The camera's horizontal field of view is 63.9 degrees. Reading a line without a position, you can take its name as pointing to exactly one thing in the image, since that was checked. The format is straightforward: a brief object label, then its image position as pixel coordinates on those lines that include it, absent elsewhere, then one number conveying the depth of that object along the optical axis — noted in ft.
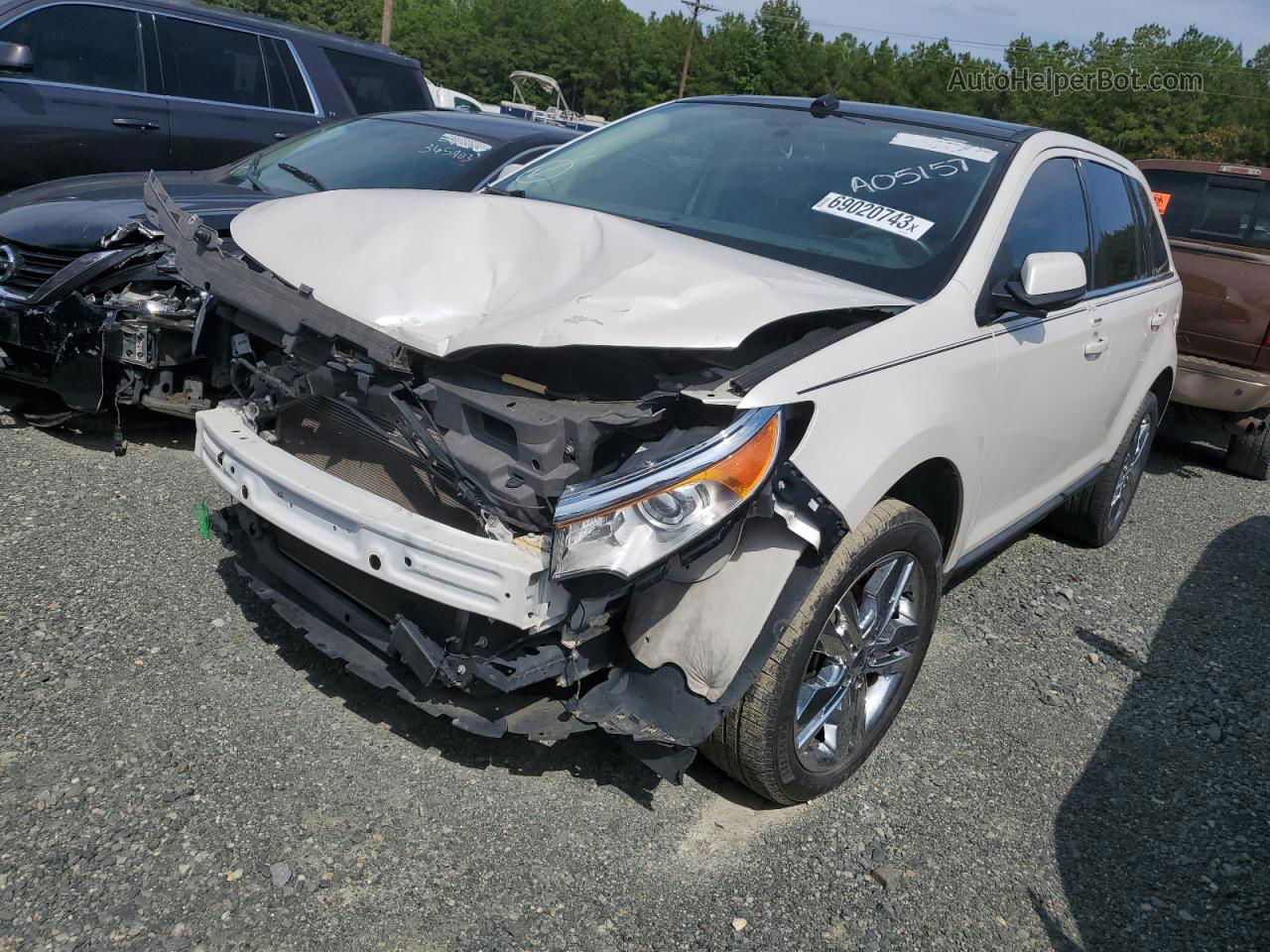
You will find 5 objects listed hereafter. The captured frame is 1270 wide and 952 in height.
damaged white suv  7.40
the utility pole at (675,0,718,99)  180.96
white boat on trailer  86.45
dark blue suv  21.34
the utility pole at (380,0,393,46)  94.32
